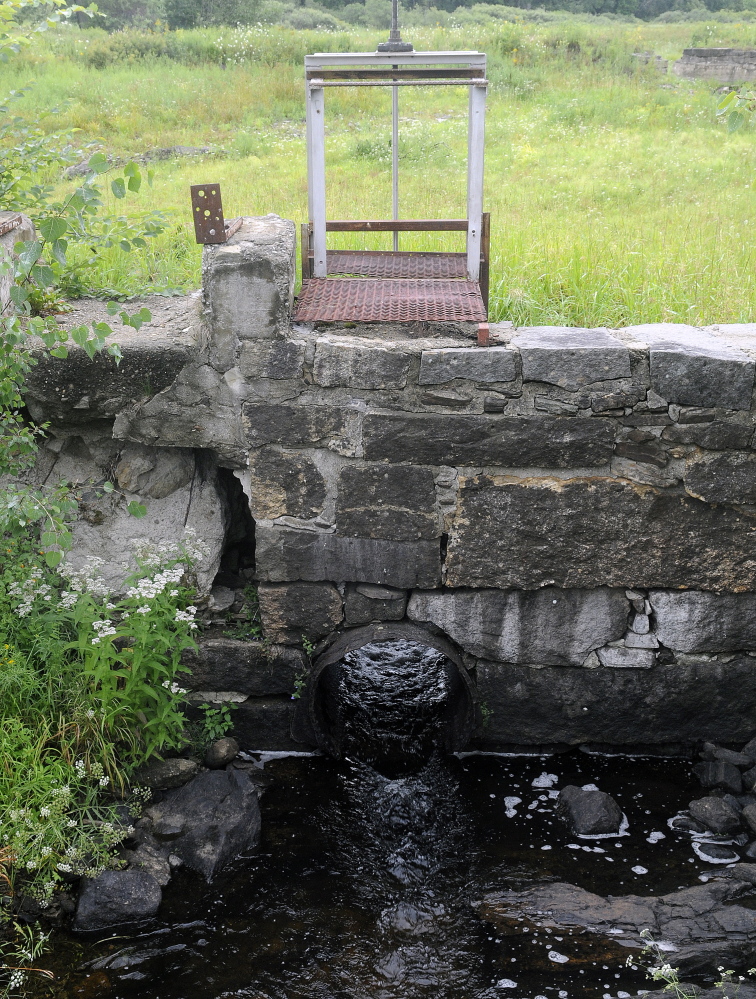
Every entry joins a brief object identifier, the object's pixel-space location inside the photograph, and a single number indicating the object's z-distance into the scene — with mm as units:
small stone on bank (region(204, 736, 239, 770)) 4340
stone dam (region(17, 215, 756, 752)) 3949
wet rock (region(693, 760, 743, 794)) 4316
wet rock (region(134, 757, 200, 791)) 4109
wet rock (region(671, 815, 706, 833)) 4098
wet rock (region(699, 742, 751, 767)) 4430
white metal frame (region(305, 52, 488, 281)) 4184
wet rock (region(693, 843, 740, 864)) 3914
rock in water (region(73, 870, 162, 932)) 3516
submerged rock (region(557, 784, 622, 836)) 4051
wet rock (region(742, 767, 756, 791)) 4329
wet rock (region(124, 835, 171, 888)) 3760
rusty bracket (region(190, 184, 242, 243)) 3965
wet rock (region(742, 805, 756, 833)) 4047
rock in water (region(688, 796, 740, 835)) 4051
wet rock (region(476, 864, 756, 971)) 3344
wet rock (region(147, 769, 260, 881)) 3871
